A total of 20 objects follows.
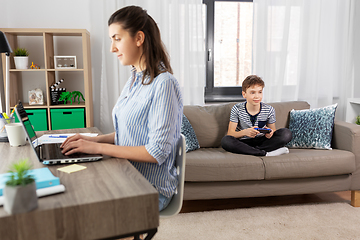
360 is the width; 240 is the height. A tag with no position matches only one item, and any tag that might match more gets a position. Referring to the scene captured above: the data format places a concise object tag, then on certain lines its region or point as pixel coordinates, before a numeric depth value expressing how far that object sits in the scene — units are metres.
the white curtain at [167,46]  3.07
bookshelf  2.80
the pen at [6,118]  1.53
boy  2.45
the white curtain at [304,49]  3.29
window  3.43
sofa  2.26
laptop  1.10
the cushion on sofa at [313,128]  2.63
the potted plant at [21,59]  2.79
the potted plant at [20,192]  0.69
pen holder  1.48
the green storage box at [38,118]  2.82
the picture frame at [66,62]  2.90
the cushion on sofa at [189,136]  2.58
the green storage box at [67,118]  2.87
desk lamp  1.54
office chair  1.25
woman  1.13
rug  2.00
